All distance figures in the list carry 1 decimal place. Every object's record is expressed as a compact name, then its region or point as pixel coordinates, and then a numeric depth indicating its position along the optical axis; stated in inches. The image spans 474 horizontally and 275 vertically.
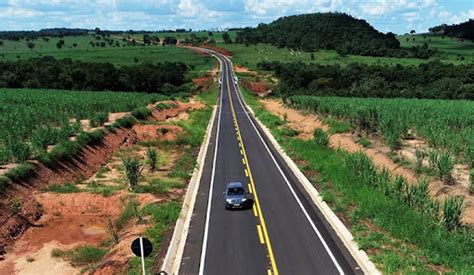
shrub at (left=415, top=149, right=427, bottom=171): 1193.5
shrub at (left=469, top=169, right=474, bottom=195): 1016.9
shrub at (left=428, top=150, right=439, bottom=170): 1151.0
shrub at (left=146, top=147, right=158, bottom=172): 1433.3
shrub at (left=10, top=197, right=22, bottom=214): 990.4
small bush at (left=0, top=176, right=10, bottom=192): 1014.9
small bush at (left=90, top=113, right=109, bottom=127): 1873.8
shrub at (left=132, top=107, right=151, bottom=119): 2324.9
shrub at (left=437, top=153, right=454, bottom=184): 1080.2
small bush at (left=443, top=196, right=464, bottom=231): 800.9
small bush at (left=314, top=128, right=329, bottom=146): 1766.7
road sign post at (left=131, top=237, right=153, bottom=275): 583.2
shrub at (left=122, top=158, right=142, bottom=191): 1171.3
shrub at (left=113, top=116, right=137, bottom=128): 2005.4
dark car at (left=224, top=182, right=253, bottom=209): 1010.1
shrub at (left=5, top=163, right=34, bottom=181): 1077.0
